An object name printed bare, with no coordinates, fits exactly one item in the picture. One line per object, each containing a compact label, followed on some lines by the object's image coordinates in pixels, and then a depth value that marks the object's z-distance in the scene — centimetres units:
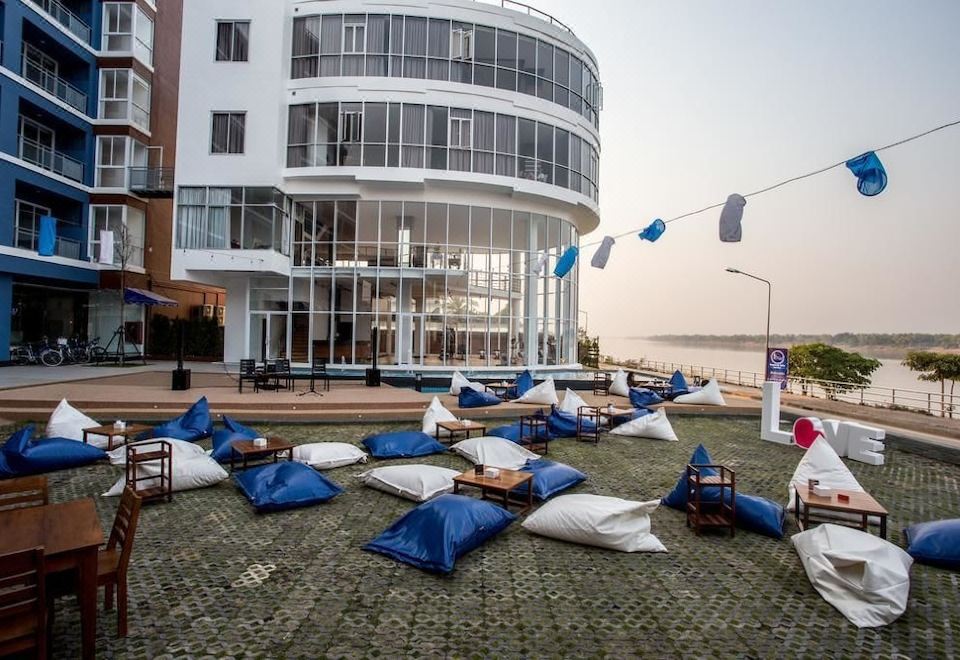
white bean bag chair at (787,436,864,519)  695
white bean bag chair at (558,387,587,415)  1309
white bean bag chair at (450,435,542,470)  885
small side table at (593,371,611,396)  1894
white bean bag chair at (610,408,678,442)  1198
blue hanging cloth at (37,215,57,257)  2070
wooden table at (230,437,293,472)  834
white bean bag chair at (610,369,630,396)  1811
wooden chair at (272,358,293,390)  1557
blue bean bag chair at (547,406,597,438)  1195
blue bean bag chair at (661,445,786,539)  638
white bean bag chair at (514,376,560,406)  1539
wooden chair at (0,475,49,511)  461
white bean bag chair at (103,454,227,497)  716
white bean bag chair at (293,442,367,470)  873
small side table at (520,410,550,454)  1062
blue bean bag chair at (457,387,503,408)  1418
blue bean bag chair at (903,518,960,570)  555
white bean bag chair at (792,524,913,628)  452
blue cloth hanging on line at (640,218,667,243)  1524
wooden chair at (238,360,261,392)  1510
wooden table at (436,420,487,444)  1076
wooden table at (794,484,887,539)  603
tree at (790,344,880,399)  4262
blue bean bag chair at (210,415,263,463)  877
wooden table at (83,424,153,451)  907
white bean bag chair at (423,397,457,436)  1126
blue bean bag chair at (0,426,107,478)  780
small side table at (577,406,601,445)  1165
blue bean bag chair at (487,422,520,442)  1073
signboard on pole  1310
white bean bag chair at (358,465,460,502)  727
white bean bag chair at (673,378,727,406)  1599
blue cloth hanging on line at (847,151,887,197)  836
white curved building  2067
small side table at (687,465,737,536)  634
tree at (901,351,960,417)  3675
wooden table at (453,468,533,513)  685
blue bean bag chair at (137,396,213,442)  990
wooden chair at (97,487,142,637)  393
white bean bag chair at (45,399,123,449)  948
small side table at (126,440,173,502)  687
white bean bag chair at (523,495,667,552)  581
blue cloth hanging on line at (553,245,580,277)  1914
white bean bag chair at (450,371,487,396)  1655
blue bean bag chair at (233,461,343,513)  672
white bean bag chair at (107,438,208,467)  778
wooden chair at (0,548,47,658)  297
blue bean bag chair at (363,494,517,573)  525
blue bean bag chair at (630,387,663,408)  1548
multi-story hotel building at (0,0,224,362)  2112
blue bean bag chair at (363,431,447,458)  966
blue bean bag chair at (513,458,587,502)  762
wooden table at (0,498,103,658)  347
